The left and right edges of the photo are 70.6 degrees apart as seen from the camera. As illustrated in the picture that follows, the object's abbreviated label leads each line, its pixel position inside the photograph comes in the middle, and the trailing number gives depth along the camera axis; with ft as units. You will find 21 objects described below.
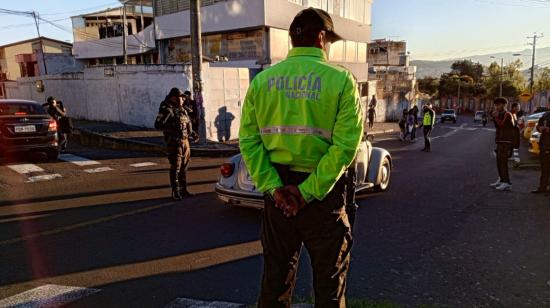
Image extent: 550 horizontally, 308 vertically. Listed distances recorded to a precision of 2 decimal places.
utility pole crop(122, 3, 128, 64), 88.82
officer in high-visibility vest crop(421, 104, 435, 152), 46.09
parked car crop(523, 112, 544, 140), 48.30
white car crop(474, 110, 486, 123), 164.35
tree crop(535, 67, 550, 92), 195.15
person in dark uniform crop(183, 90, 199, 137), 37.81
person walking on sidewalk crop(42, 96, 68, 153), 39.47
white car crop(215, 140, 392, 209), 18.11
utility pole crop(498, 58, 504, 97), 237.94
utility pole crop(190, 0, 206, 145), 39.04
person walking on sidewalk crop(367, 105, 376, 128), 83.82
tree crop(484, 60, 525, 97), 219.82
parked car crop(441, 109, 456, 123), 144.25
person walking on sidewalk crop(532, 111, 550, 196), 24.06
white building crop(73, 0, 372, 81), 65.26
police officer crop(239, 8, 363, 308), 7.09
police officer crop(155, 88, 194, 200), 22.13
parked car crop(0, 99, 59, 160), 31.17
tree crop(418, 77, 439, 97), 253.03
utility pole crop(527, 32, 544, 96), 170.81
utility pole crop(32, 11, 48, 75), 132.11
